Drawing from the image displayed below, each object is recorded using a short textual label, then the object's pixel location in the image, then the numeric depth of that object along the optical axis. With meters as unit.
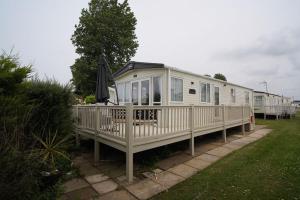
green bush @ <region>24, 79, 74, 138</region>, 4.26
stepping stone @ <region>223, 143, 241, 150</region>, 6.86
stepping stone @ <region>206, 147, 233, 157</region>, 6.05
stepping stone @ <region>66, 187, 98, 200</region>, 3.40
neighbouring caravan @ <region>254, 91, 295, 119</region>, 19.58
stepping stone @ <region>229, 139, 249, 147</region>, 7.42
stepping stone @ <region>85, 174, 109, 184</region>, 4.09
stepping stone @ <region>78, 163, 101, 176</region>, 4.57
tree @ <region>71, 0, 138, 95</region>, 20.47
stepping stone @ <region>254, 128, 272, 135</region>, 9.98
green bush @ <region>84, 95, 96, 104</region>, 14.28
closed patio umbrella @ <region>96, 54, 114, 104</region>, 6.57
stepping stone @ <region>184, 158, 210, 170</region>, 4.96
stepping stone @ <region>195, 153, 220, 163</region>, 5.45
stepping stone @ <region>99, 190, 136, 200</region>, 3.35
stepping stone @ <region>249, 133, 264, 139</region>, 9.02
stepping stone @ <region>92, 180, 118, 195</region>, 3.66
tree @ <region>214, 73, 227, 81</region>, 48.31
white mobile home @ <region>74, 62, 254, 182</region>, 4.51
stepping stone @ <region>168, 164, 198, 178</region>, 4.43
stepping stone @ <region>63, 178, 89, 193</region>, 3.78
